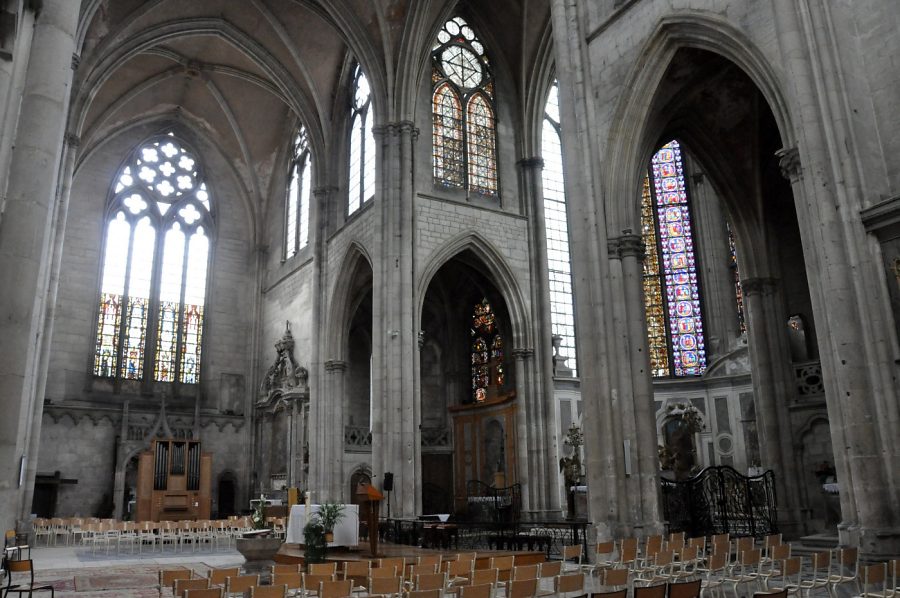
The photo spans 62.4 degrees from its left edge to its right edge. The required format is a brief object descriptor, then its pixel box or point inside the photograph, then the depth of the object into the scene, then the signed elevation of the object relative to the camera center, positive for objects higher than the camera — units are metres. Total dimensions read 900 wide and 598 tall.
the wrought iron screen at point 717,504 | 14.52 -0.18
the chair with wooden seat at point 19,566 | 8.85 -0.66
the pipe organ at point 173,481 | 26.19 +0.87
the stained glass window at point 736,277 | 24.50 +6.98
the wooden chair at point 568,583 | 7.17 -0.81
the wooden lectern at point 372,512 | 11.86 -0.17
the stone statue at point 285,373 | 27.45 +4.86
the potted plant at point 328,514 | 11.38 -0.18
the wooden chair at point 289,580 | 7.34 -0.73
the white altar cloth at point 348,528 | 13.17 -0.45
